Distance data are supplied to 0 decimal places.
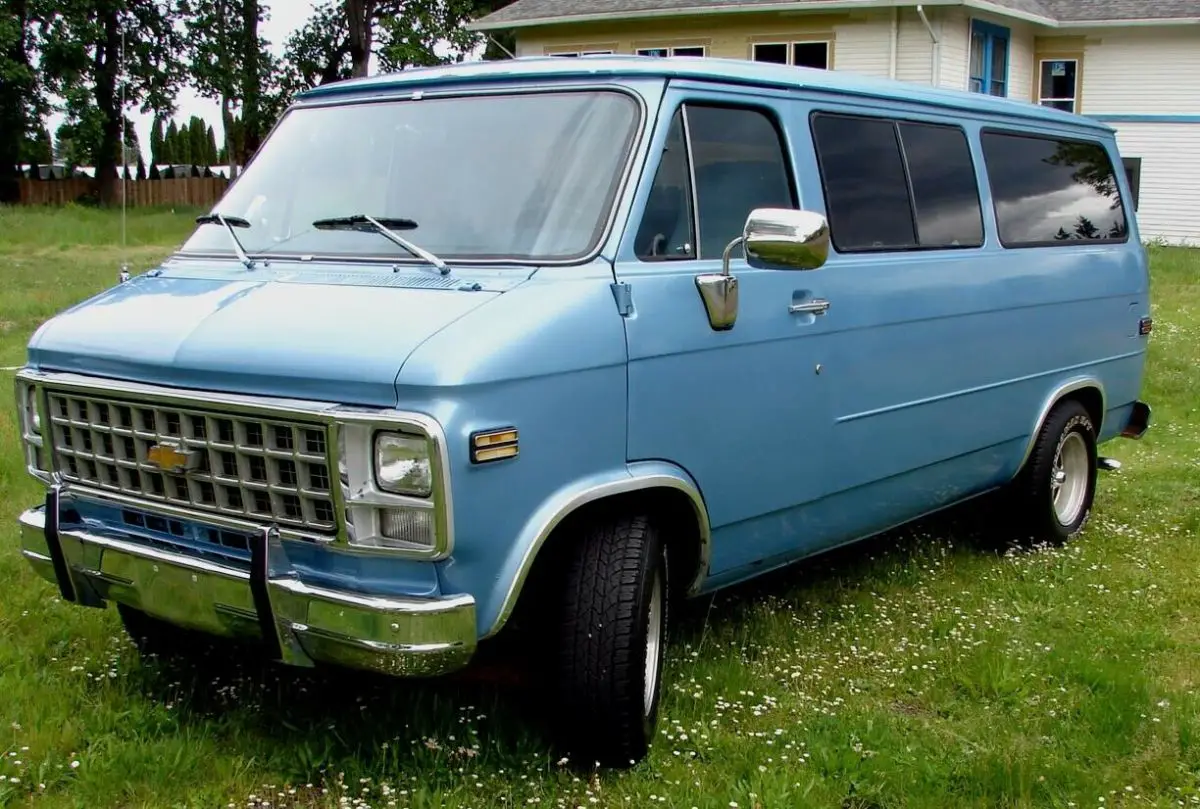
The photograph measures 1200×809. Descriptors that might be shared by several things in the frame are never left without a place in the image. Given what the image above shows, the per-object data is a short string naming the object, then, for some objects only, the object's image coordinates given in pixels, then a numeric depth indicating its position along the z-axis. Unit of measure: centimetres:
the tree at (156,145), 4141
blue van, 338
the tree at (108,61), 3309
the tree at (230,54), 3609
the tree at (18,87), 3175
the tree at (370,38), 3166
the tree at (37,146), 3516
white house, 2195
